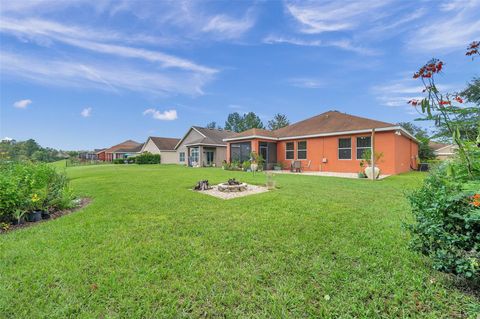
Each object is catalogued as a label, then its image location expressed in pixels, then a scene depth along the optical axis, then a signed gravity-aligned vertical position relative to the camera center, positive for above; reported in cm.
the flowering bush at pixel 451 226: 194 -73
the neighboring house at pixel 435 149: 2289 +64
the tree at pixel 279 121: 5550 +968
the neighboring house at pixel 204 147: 2481 +141
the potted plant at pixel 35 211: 486 -116
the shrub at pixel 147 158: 3241 +27
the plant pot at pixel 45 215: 512 -131
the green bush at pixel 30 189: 448 -65
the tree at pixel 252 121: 6103 +1082
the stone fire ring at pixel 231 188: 802 -114
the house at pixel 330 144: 1394 +101
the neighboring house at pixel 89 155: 5200 +152
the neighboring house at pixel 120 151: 4622 +215
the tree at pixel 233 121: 6598 +1179
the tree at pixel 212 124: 7631 +1262
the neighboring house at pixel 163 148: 3475 +194
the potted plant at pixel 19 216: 465 -120
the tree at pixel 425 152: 2180 +31
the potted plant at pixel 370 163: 1126 -45
